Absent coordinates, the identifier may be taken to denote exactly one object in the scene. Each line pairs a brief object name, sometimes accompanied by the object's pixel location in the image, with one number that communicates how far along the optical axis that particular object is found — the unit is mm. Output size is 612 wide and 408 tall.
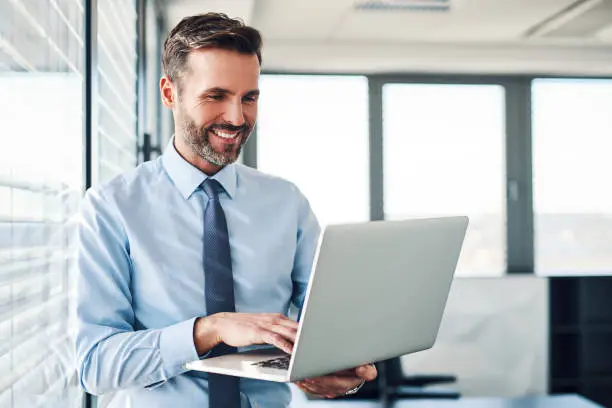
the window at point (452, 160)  4711
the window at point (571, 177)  4805
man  1000
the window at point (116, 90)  1614
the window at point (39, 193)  861
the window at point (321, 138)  4586
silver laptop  884
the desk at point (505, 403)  2525
